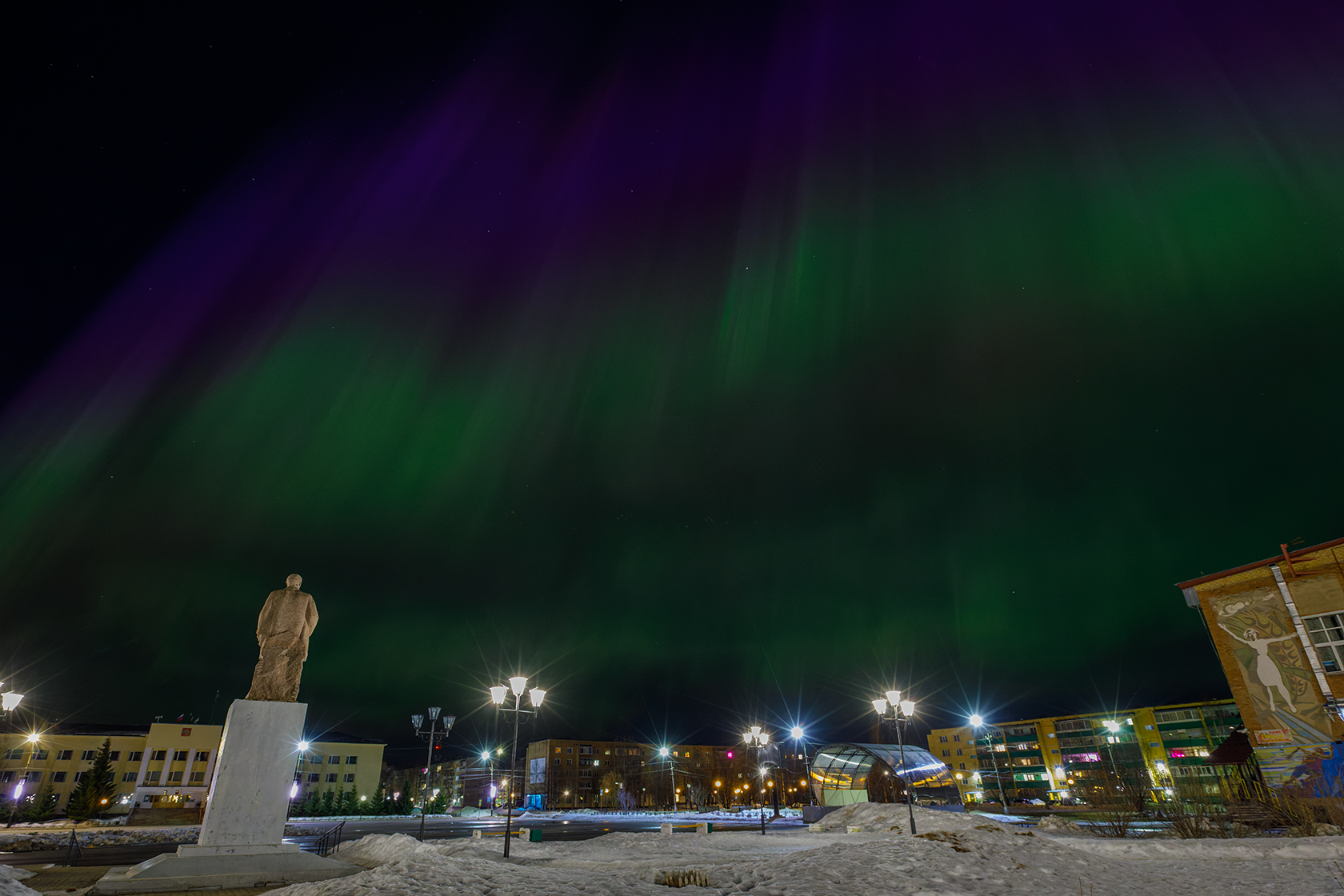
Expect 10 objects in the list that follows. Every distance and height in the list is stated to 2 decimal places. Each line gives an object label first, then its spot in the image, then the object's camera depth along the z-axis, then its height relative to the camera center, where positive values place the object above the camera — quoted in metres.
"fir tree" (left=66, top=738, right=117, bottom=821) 40.53 -1.18
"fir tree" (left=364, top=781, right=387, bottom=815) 56.50 -3.90
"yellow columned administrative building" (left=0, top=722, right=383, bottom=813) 72.75 +1.26
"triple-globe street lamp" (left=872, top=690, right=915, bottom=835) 24.11 +0.89
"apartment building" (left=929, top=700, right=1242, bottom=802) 96.62 -3.26
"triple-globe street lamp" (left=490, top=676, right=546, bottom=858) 18.98 +1.72
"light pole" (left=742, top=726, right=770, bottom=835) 34.78 +0.16
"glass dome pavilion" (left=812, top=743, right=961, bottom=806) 52.12 -3.56
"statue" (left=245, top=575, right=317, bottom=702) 14.74 +2.71
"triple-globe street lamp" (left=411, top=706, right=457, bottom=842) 28.92 +1.34
